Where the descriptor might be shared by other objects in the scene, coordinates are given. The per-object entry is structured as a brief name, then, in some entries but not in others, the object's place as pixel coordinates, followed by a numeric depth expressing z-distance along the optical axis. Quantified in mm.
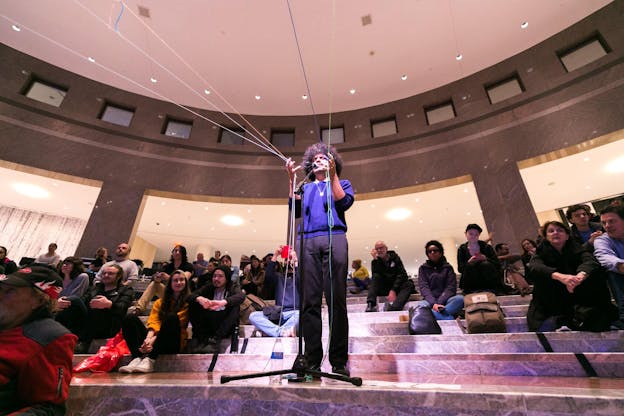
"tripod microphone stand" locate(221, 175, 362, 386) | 1631
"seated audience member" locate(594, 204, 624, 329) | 2488
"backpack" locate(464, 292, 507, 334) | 2896
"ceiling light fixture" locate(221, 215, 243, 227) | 11336
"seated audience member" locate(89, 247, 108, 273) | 6214
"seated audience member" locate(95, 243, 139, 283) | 5418
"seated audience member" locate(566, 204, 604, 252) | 3955
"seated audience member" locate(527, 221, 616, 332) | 2518
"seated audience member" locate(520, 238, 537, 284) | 5285
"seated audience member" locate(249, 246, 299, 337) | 3518
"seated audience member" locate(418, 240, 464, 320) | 3713
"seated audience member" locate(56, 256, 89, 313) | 4203
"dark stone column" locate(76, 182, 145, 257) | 7877
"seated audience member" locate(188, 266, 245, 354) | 3223
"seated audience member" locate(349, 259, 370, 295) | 6855
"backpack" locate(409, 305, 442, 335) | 3092
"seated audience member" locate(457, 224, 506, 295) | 3928
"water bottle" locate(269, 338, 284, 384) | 2611
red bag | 2569
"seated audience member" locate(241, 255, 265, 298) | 5836
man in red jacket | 1409
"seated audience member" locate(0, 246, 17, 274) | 5304
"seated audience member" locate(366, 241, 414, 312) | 4660
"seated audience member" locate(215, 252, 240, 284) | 6616
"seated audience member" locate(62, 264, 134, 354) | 3270
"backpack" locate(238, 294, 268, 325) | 4105
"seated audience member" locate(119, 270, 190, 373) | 2805
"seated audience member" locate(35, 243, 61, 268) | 5970
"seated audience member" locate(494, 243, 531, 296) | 4710
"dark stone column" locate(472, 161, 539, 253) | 7078
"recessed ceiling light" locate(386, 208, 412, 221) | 10742
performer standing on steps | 2020
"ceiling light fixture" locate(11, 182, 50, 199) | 9961
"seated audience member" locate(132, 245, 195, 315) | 3920
